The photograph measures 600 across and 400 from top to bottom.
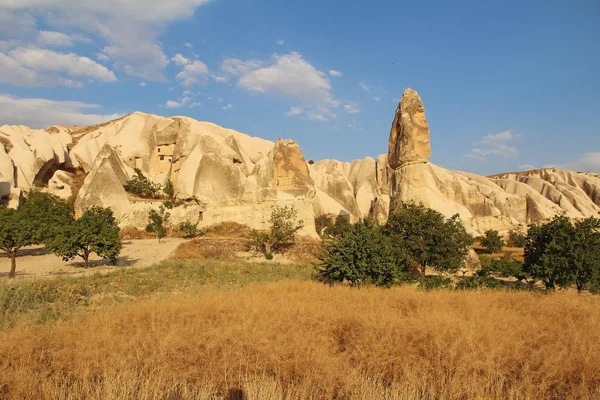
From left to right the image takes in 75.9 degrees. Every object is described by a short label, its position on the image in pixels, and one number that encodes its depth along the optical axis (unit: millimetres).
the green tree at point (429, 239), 14641
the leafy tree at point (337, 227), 29678
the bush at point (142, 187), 28719
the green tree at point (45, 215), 14659
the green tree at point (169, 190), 29725
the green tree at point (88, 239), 14281
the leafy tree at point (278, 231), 21344
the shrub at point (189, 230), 24391
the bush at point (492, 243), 27531
